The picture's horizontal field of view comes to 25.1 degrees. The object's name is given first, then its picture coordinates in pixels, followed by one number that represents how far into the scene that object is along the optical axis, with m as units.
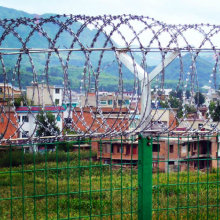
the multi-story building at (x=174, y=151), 25.44
